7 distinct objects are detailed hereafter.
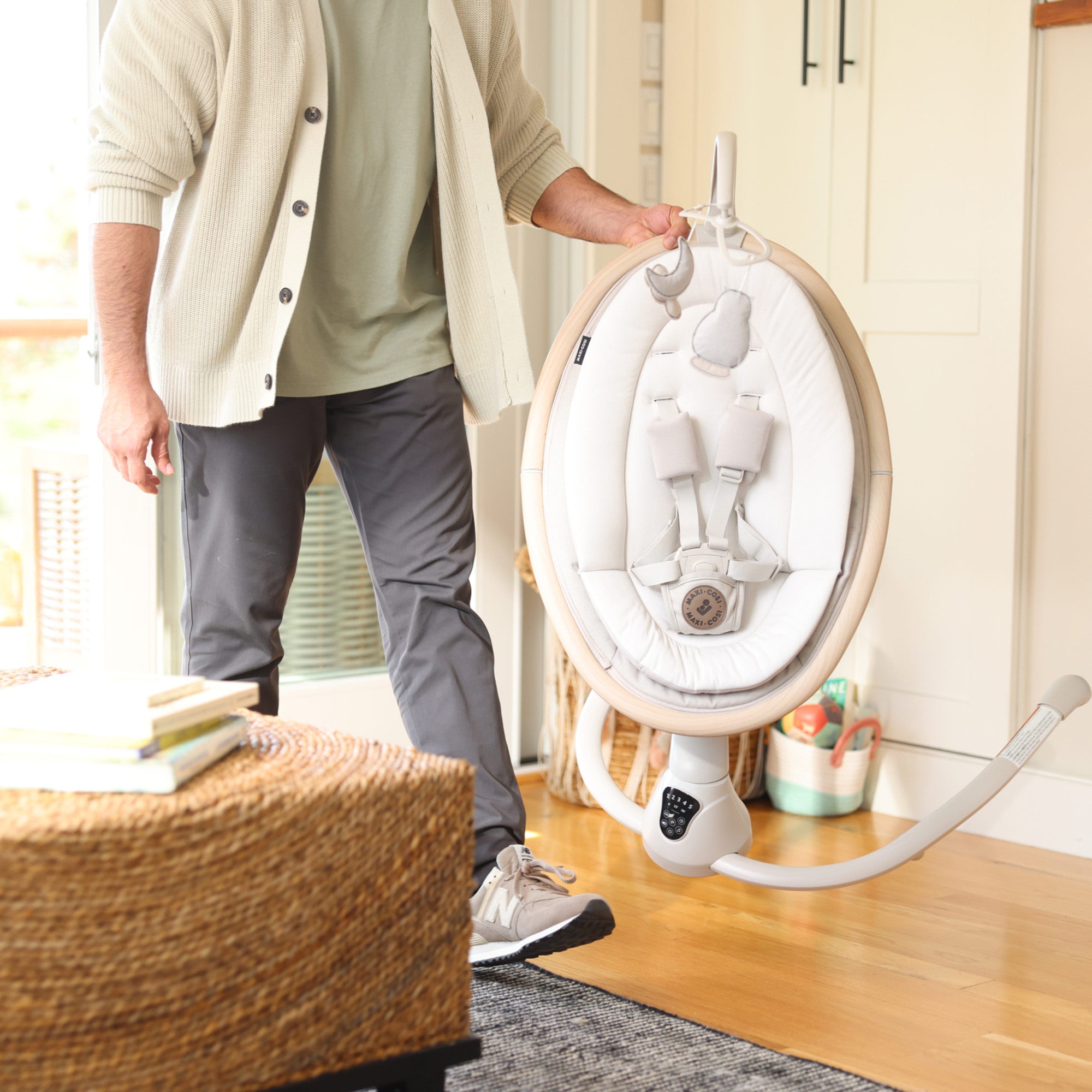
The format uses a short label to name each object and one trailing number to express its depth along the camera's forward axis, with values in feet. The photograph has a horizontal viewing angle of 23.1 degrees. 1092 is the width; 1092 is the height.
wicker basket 15.16
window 14.48
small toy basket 15.14
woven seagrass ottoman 9.47
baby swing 12.18
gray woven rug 11.09
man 12.07
